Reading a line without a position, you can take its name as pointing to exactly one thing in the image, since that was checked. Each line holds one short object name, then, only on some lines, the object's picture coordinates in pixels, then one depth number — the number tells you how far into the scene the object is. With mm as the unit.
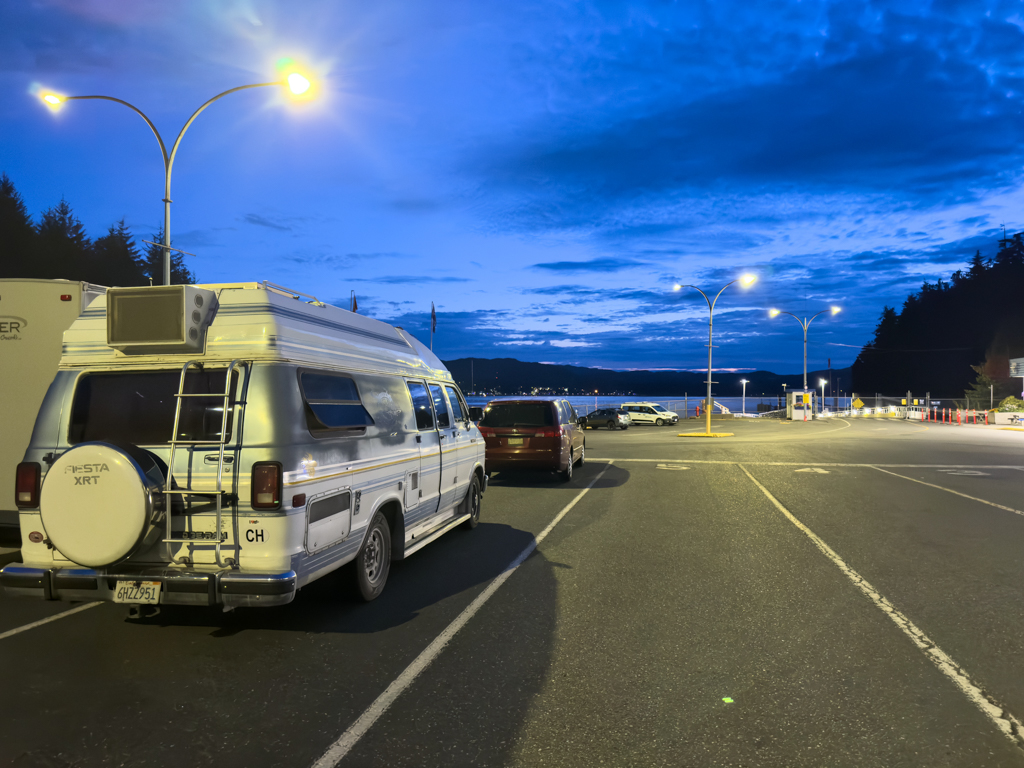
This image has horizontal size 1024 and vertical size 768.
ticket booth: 51312
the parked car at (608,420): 41781
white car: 46938
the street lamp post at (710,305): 29428
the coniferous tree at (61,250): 46125
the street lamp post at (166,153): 13148
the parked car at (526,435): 13320
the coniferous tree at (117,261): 50375
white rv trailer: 7270
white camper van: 4402
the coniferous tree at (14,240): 44366
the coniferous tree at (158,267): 61719
